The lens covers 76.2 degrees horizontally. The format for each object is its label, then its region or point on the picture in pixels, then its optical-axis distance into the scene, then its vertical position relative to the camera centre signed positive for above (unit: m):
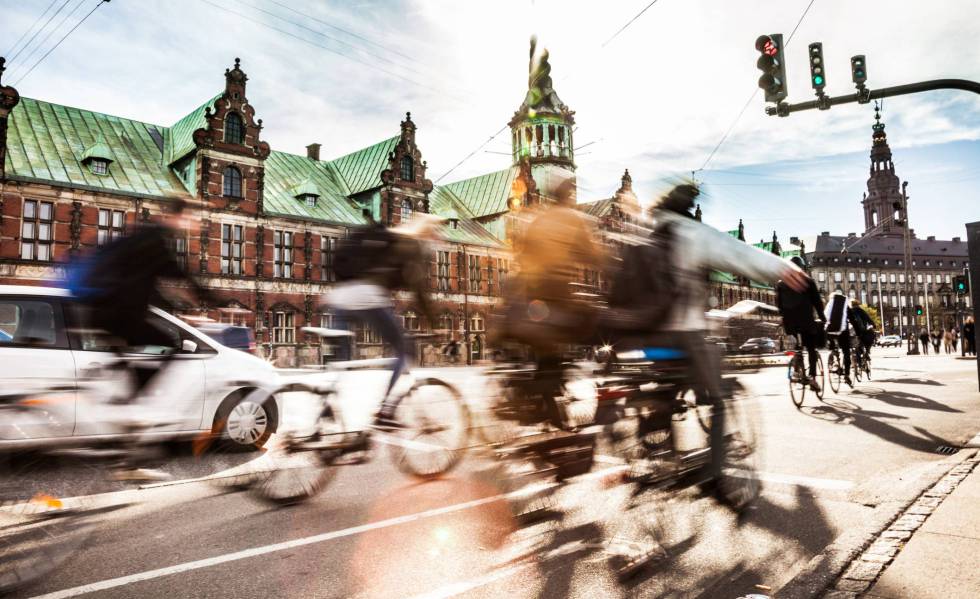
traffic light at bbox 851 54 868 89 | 12.43 +5.14
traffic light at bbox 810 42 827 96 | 12.47 +5.23
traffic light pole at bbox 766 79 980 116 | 11.36 +4.49
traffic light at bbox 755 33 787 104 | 11.88 +5.10
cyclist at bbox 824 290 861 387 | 12.48 +0.13
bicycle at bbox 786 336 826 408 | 10.23 -0.72
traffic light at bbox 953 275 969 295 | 24.27 +1.62
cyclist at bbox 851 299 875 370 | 14.52 +0.03
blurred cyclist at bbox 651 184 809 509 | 4.98 +0.53
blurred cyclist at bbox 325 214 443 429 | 5.42 +0.64
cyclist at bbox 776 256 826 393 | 10.14 +0.23
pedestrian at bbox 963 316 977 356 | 24.37 -0.46
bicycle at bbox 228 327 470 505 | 5.20 -0.82
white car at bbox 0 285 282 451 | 4.24 -0.22
